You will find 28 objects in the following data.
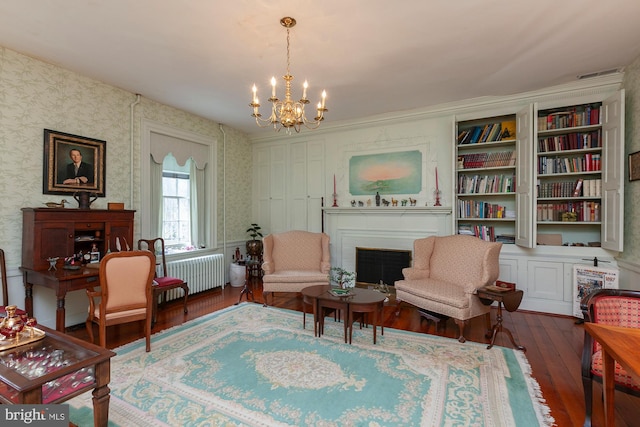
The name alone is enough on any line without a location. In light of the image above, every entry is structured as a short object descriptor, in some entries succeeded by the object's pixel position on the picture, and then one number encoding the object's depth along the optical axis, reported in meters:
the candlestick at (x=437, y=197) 4.65
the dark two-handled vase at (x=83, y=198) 3.38
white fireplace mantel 4.66
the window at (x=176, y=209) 4.78
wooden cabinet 2.98
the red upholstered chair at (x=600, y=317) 1.82
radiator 4.45
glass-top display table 1.42
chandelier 2.52
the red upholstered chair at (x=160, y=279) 3.66
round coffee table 2.96
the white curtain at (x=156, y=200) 4.46
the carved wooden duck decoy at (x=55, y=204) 3.16
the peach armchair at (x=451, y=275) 3.16
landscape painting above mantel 4.86
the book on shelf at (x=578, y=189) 3.79
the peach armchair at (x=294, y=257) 4.18
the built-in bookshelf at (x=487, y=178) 4.23
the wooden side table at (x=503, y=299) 2.93
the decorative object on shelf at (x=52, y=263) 3.00
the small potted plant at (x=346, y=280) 3.40
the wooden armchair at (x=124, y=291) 2.62
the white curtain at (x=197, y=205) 5.13
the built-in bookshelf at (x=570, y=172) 3.74
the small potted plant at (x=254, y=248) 5.62
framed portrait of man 3.28
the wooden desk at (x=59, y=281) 2.73
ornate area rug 1.93
